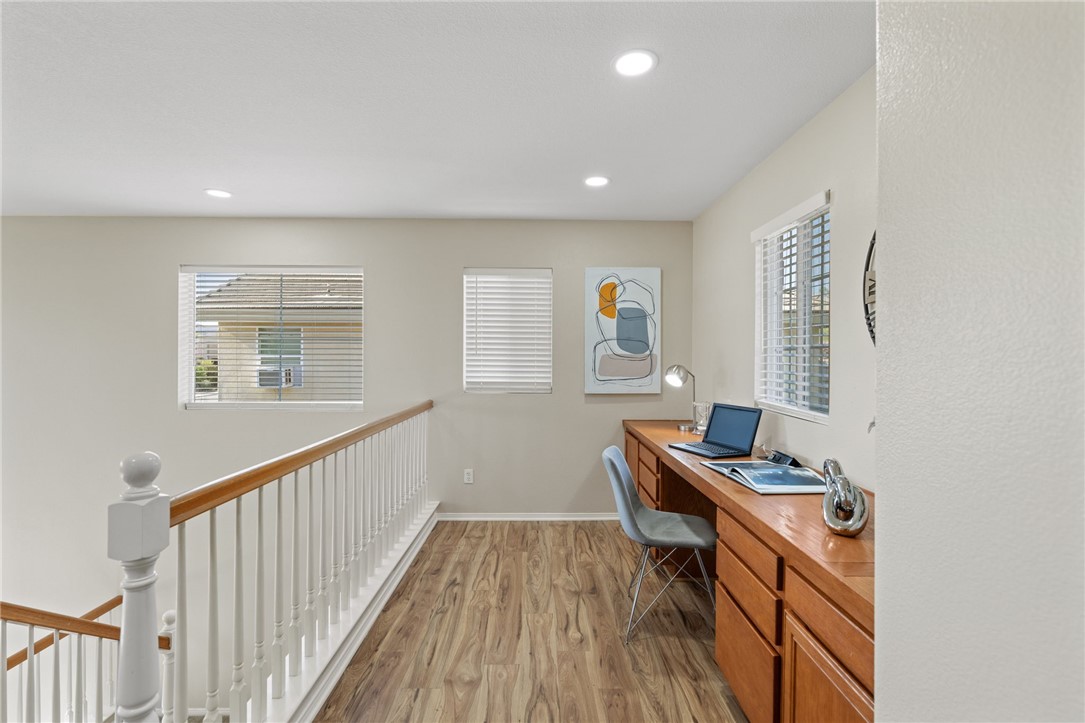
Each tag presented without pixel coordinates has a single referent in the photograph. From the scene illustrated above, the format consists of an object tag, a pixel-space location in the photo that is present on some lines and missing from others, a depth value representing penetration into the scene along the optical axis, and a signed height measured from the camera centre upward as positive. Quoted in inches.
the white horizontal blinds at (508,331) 156.8 +9.3
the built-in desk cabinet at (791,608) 43.6 -26.6
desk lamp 134.5 -4.3
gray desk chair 84.7 -31.0
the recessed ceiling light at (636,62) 71.0 +44.4
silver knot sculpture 55.1 -16.3
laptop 101.7 -15.8
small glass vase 134.2 -15.1
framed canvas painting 155.3 +9.9
